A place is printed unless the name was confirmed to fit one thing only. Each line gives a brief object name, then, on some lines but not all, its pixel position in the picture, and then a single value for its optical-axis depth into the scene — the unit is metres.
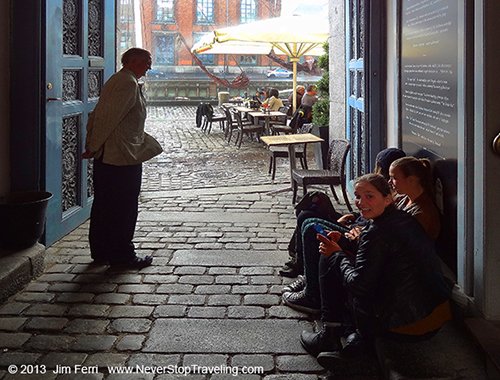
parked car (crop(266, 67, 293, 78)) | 40.03
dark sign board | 3.24
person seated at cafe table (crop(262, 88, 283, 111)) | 15.07
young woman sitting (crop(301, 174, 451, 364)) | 2.72
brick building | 40.22
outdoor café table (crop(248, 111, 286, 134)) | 13.40
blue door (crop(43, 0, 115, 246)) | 4.96
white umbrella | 12.71
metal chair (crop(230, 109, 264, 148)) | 13.46
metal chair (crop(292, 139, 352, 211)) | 6.66
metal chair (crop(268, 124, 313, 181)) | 8.95
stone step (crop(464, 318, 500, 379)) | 2.56
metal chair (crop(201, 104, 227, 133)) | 16.02
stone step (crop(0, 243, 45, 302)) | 3.97
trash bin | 26.09
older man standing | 4.56
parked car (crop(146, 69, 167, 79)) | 38.91
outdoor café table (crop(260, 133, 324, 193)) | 7.59
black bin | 4.30
